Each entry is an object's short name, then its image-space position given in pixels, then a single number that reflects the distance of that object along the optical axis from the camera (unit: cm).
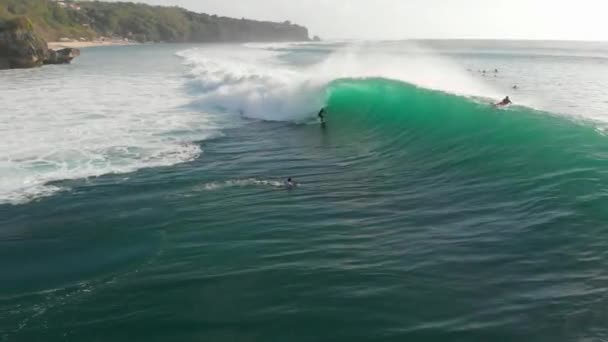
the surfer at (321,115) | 2653
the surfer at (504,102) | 2378
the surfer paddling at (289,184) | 1553
